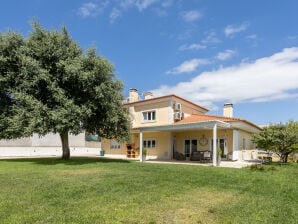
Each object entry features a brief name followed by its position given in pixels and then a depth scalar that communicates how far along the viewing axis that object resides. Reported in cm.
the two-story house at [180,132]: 2400
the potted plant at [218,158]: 1897
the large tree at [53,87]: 1797
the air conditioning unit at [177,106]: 2711
